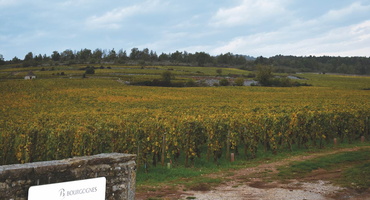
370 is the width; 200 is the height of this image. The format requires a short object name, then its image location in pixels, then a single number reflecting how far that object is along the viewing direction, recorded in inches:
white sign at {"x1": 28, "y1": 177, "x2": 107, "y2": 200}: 241.4
